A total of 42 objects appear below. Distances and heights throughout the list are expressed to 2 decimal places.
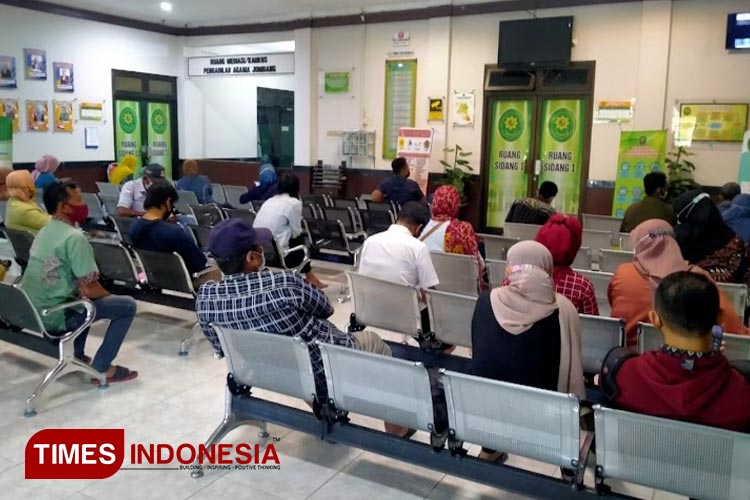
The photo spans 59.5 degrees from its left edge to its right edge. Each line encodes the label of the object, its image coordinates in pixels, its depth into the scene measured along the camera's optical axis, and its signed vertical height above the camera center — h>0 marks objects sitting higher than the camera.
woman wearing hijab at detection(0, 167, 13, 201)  6.23 -0.34
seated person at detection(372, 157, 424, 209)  7.36 -0.34
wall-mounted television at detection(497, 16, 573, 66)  8.77 +1.63
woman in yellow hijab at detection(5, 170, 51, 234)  4.63 -0.44
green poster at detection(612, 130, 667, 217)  8.13 +0.05
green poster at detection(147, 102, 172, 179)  12.23 +0.31
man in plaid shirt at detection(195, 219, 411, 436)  2.60 -0.57
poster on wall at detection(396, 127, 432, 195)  9.78 +0.13
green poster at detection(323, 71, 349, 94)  10.80 +1.23
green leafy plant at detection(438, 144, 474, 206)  9.66 -0.16
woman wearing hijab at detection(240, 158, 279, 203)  7.55 -0.42
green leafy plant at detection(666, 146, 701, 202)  8.19 -0.09
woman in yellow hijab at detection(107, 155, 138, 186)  8.57 -0.26
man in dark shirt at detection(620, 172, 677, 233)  5.41 -0.35
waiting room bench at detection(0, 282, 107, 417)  3.38 -0.99
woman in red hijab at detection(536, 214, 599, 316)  2.96 -0.48
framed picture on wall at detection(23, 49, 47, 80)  10.01 +1.30
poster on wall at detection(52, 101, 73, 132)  10.50 +0.54
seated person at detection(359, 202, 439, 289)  3.69 -0.57
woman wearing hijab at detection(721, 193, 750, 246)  5.21 -0.40
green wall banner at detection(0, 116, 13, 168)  8.55 +0.08
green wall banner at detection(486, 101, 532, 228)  9.52 +0.10
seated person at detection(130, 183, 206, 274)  4.35 -0.53
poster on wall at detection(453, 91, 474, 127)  9.74 +0.76
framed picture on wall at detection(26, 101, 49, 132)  10.09 +0.51
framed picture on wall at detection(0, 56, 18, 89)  9.69 +1.11
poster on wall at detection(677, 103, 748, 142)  8.06 +0.57
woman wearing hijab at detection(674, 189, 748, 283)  4.03 -0.46
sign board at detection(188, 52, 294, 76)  11.36 +1.60
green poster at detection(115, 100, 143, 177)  11.61 +0.37
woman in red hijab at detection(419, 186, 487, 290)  4.27 -0.48
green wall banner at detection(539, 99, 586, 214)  9.14 +0.21
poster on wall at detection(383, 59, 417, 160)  10.20 +0.92
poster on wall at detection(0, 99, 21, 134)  9.74 +0.54
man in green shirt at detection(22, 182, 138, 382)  3.46 -0.66
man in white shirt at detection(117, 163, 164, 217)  6.82 -0.44
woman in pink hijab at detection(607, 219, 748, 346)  2.89 -0.49
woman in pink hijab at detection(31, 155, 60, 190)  7.53 -0.26
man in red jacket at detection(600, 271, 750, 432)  1.88 -0.58
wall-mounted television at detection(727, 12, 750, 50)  7.88 +1.63
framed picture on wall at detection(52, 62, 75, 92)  10.44 +1.16
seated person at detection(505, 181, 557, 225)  5.39 -0.41
